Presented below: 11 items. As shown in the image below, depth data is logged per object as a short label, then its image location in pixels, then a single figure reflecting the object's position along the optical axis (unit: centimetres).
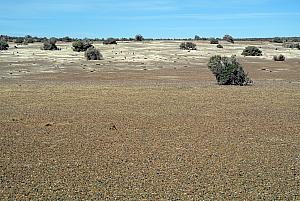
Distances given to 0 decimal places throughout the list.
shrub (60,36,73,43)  11111
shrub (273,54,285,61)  5972
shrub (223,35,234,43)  10891
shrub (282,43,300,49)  8186
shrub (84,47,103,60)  5553
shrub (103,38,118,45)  8546
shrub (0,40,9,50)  6650
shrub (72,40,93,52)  6809
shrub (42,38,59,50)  6905
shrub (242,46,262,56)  6625
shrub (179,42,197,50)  7507
